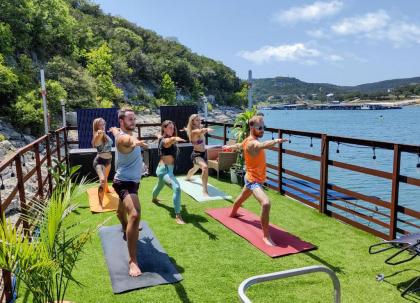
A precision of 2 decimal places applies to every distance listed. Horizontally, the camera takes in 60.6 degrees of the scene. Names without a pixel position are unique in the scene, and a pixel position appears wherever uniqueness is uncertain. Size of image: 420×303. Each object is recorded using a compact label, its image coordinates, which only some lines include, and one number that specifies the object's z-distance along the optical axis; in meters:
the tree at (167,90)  66.56
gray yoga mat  3.64
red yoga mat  4.43
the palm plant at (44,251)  2.10
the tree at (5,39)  26.32
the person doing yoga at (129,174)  3.73
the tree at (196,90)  80.31
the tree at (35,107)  22.34
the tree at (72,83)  30.39
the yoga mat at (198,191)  6.88
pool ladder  1.68
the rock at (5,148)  15.89
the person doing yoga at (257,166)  4.52
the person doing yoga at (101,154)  6.28
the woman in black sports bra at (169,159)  5.35
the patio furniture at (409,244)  3.25
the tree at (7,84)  22.14
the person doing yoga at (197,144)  6.51
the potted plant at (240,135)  7.61
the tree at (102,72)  43.89
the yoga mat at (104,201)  6.23
